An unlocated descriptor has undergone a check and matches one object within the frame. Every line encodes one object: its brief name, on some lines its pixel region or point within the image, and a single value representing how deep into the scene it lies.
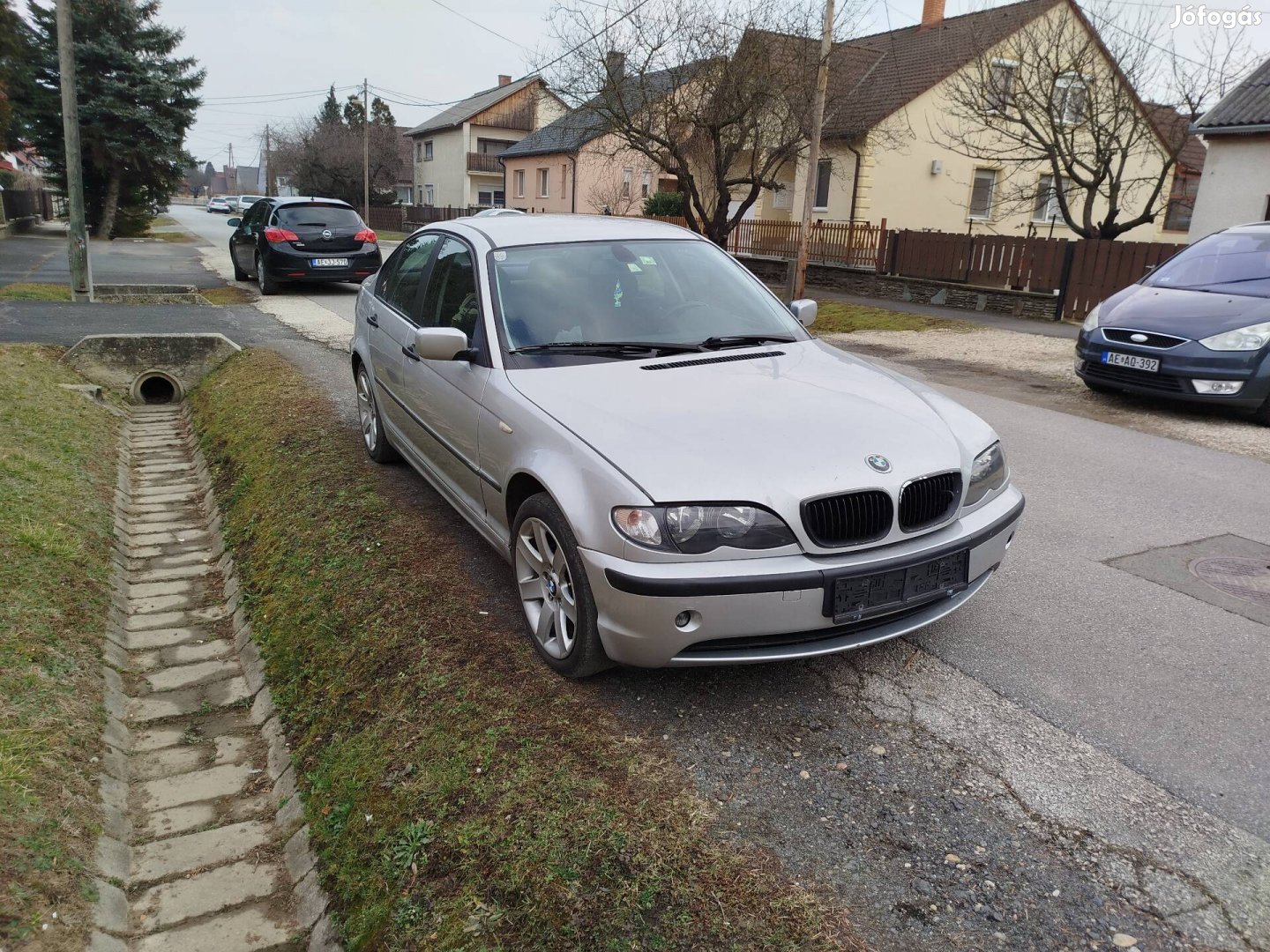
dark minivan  8.24
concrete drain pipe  10.23
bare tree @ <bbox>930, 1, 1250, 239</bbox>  20.20
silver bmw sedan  3.09
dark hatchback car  16.73
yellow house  28.05
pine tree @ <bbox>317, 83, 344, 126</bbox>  89.39
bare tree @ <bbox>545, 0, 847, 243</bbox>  20.27
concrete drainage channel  3.18
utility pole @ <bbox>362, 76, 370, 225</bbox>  50.28
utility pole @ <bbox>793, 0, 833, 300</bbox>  17.06
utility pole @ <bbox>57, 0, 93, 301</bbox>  16.36
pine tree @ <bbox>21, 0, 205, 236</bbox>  34.22
